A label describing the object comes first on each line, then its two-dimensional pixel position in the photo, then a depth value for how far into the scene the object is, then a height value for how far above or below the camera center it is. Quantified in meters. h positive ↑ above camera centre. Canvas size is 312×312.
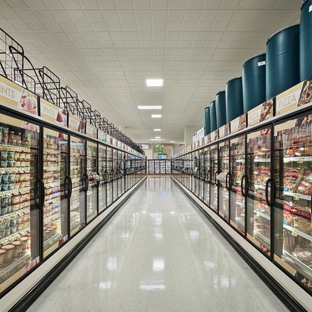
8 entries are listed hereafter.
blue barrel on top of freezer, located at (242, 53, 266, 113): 3.26 +1.16
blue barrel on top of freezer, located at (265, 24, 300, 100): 2.55 +1.15
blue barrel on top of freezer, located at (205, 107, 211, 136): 6.38 +1.12
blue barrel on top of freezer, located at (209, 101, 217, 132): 5.63 +1.07
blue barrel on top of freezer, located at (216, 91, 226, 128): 4.91 +1.12
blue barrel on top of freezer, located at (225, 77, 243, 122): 4.03 +1.13
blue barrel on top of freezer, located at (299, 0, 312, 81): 2.11 +1.14
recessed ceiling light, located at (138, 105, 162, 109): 10.50 +2.45
